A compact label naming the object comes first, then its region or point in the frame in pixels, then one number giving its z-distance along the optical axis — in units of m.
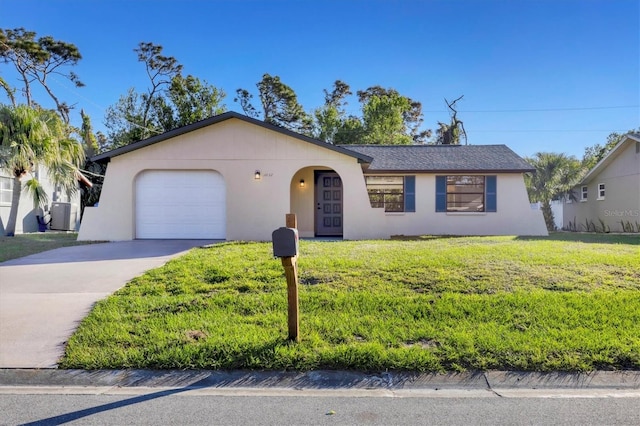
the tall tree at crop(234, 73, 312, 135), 33.81
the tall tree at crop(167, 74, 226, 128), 29.94
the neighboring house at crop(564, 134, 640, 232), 18.91
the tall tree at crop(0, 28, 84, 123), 28.67
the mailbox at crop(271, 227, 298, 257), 4.26
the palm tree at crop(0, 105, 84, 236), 13.89
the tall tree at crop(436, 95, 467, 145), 32.06
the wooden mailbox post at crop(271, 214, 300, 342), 4.26
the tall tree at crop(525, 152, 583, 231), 24.47
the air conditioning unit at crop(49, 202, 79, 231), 20.16
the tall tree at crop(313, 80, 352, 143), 32.19
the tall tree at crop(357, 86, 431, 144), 30.31
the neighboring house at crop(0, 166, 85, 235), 17.06
